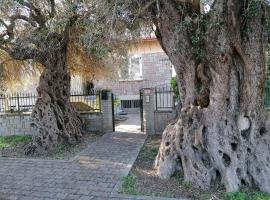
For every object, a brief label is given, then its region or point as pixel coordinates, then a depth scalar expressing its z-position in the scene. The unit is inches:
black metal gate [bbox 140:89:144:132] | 304.0
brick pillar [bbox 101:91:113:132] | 295.7
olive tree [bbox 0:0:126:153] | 194.8
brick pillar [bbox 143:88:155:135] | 283.0
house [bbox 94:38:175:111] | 473.9
